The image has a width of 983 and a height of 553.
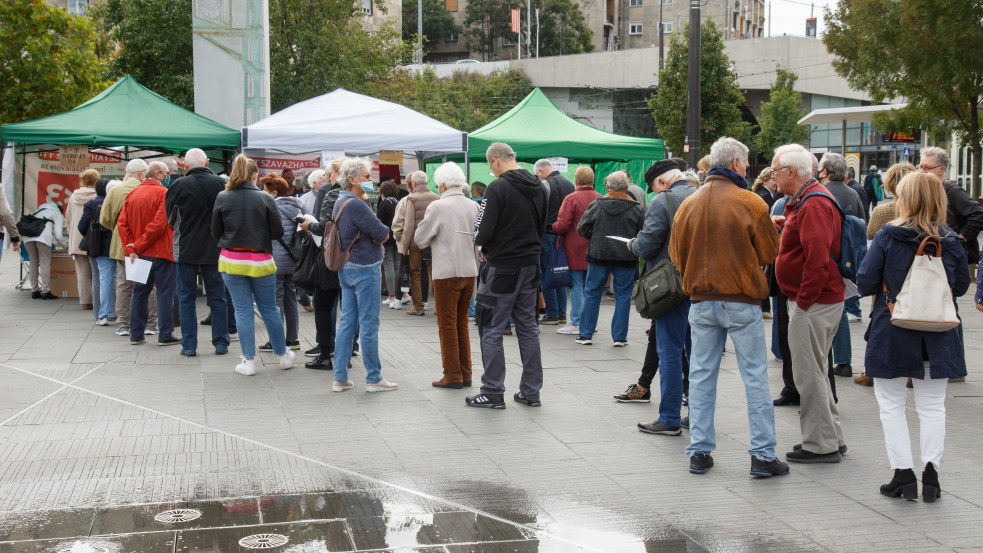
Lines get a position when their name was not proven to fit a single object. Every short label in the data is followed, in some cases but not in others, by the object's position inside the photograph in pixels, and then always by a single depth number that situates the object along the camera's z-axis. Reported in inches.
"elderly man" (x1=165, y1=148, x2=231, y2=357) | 352.2
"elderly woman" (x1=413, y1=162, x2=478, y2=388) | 286.0
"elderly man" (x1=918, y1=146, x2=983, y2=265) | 296.7
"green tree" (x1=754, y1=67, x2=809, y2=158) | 1768.0
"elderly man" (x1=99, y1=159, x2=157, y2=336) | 410.0
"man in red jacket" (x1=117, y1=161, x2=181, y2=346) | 368.8
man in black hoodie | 266.8
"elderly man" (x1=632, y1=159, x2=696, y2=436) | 240.4
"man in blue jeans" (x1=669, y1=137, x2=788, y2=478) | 198.1
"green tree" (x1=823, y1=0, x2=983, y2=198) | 732.7
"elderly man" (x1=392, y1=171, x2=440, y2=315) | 425.4
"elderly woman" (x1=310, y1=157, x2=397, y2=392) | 287.0
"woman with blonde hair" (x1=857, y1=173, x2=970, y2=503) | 189.2
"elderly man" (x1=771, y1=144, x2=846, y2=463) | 205.8
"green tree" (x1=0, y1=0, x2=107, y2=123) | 808.9
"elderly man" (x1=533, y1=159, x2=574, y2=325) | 449.4
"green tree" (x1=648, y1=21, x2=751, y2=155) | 1137.4
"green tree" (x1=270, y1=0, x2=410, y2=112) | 1085.8
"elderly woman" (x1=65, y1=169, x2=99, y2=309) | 468.1
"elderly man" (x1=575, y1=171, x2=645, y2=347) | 374.3
